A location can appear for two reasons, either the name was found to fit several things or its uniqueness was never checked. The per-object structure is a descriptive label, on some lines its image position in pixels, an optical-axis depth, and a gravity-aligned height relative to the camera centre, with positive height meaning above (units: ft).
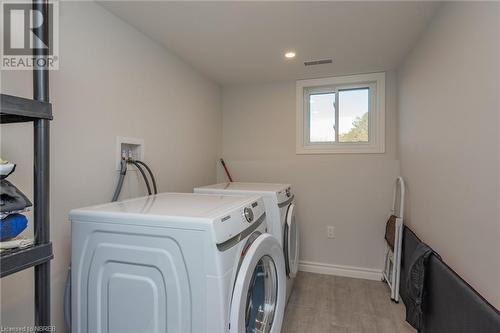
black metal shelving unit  2.54 -0.24
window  8.95 +1.76
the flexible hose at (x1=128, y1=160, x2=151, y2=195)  6.01 -0.23
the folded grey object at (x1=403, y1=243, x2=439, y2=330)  5.16 -2.34
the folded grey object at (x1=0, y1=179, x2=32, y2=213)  2.43 -0.33
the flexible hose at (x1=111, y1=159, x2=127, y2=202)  5.33 -0.31
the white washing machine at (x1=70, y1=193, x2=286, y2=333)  3.19 -1.30
